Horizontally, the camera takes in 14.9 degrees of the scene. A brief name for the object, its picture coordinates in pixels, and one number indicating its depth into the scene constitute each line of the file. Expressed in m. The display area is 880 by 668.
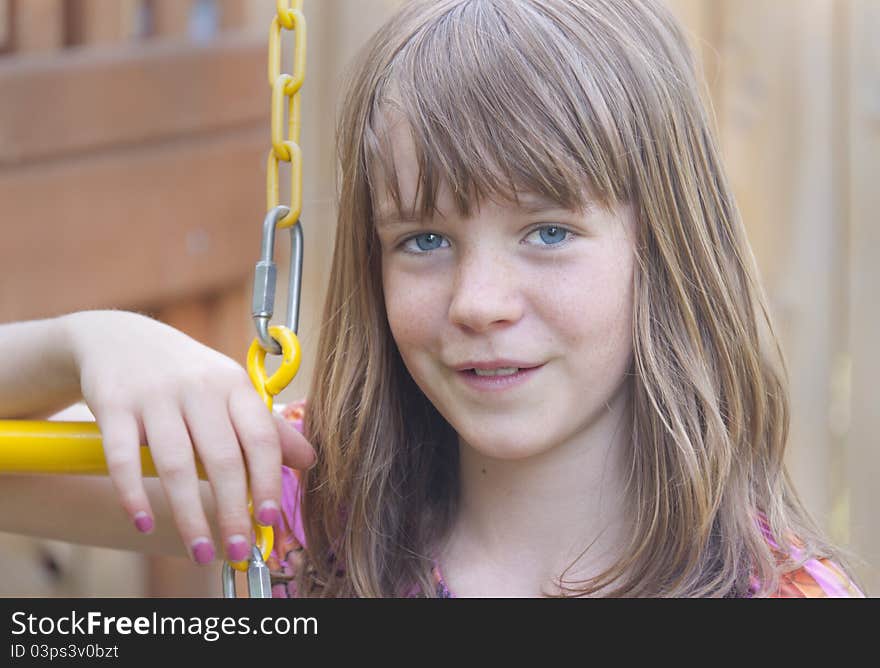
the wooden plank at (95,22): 1.88
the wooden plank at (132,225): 1.84
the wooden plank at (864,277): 1.99
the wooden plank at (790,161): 2.01
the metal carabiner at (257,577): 1.39
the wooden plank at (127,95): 1.83
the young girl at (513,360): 1.44
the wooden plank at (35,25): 1.84
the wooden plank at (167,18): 1.93
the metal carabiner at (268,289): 1.43
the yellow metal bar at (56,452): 1.41
